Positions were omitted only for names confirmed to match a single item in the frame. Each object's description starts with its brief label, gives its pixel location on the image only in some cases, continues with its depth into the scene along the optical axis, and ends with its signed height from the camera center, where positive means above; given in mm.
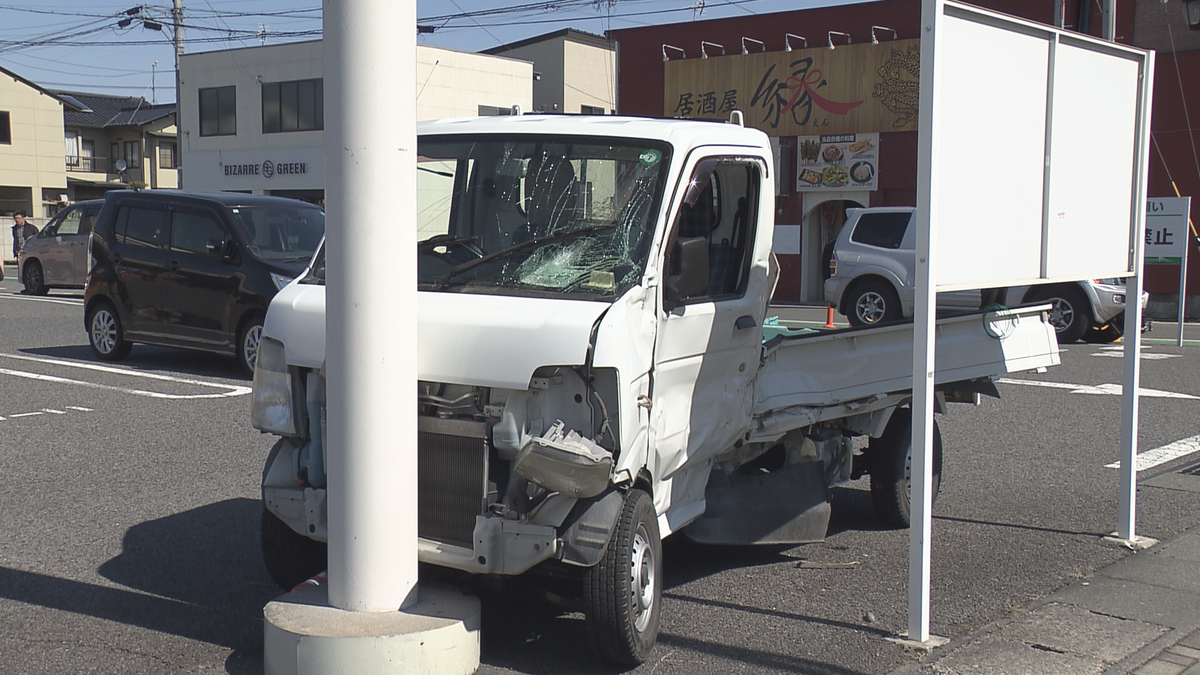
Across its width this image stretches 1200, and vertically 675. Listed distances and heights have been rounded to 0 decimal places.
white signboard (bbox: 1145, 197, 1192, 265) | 17125 +228
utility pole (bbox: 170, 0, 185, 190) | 39188 +7513
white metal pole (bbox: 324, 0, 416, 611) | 4188 -198
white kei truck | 4277 -574
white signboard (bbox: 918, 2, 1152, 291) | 4812 +443
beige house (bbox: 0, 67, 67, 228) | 52188 +4178
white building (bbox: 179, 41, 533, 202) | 44281 +5489
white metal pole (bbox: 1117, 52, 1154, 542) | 6398 -559
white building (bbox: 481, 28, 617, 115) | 50000 +7685
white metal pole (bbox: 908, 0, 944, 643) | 4605 -400
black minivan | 12109 -312
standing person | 28953 +223
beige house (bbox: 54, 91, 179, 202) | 61812 +4898
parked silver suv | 17375 -744
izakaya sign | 26547 +3818
